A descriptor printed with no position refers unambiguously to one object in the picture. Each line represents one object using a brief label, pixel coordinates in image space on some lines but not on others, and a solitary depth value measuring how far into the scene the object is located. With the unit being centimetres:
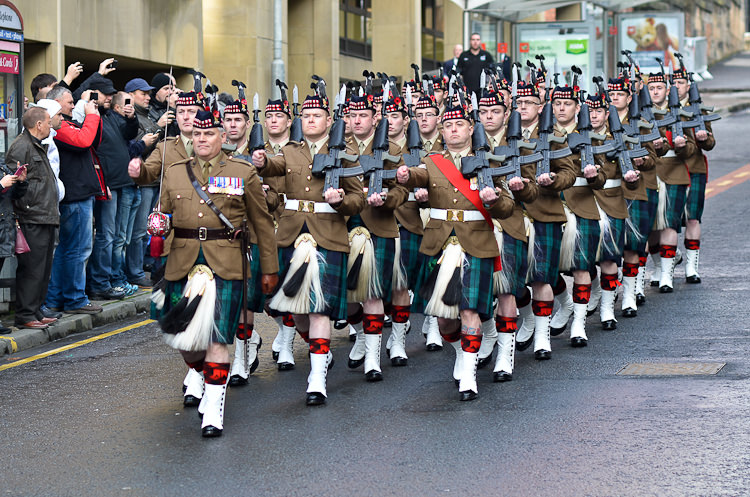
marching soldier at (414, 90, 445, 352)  1878
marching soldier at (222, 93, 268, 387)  1593
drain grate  1606
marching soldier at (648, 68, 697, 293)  2328
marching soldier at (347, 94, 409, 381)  1653
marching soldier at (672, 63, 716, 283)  2412
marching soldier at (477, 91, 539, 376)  1623
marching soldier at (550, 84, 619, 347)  1878
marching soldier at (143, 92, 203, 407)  1511
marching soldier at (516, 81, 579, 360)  1770
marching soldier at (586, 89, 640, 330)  1984
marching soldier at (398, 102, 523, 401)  1540
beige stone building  3045
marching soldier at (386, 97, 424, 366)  1779
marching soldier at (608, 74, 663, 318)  2115
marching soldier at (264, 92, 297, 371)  1721
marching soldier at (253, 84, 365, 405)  1560
